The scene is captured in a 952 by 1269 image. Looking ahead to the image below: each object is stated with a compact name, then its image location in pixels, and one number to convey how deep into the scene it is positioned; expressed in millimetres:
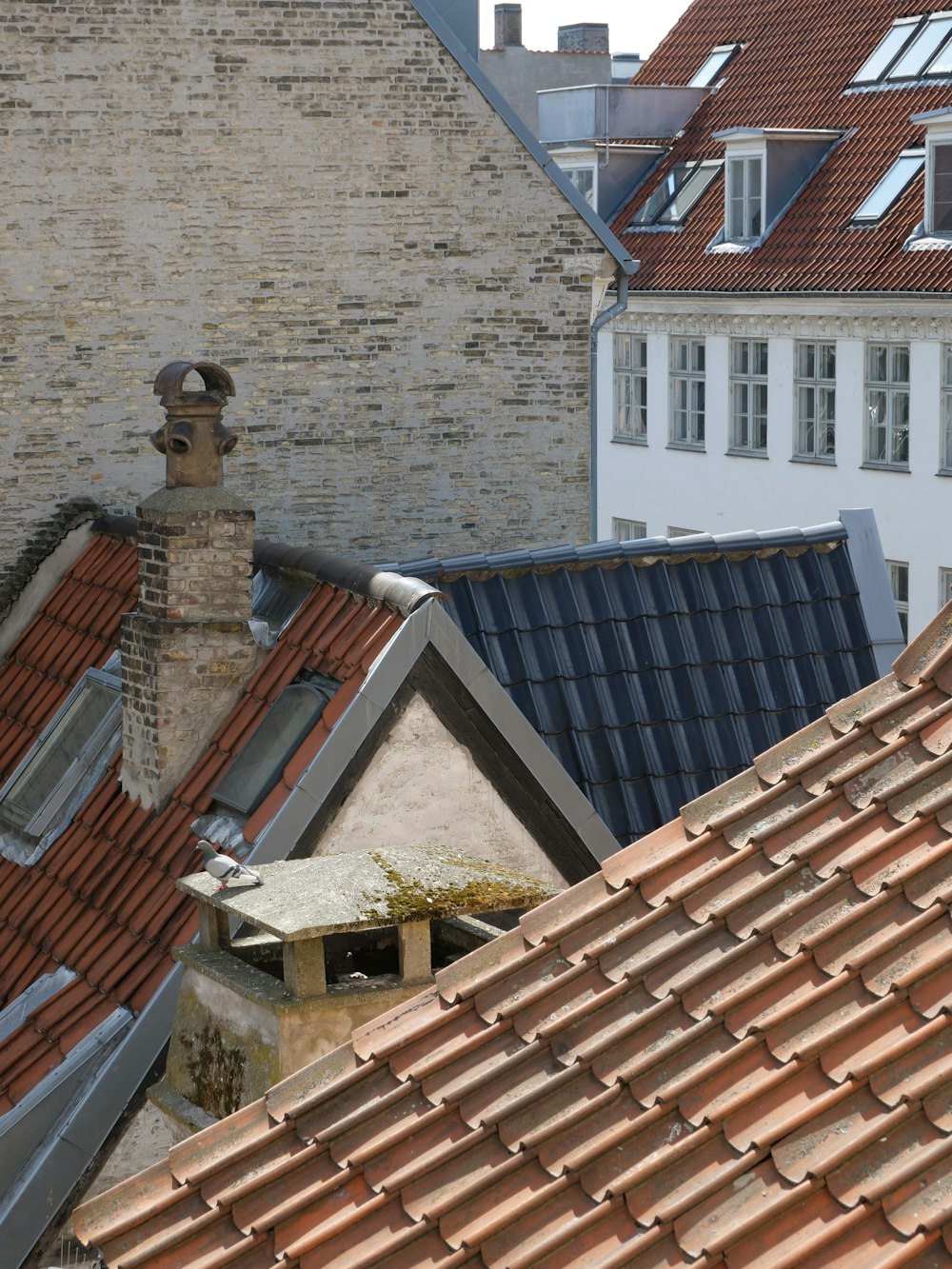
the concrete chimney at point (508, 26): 45750
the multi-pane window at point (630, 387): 33688
